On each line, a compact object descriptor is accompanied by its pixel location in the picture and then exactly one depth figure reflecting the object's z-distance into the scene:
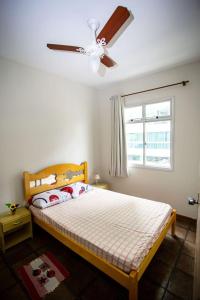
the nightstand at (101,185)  3.55
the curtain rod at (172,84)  2.63
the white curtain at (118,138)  3.41
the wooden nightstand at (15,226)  2.09
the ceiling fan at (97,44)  1.21
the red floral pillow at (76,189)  2.79
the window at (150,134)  2.98
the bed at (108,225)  1.42
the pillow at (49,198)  2.38
